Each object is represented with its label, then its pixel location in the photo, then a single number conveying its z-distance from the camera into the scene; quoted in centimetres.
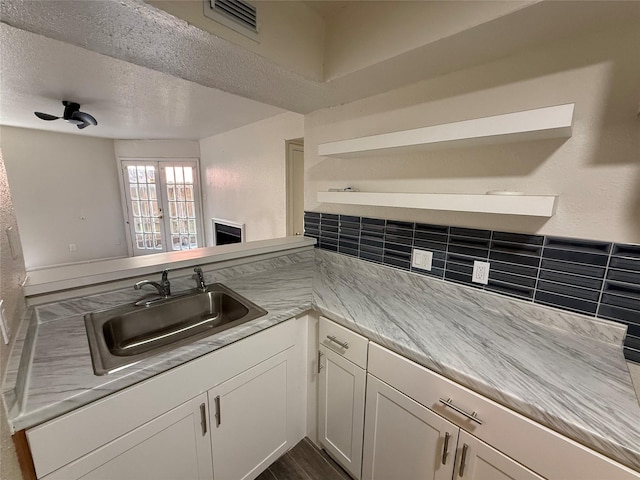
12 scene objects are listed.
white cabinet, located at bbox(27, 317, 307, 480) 74
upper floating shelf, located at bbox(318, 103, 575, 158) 88
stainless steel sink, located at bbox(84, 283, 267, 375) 94
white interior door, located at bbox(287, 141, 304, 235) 309
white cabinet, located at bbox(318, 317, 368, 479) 116
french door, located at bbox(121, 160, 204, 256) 512
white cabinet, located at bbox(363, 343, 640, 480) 66
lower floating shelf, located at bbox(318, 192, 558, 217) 92
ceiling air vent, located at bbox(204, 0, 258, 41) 96
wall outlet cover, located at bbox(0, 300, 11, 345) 71
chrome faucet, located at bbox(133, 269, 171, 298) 127
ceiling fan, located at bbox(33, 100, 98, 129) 274
